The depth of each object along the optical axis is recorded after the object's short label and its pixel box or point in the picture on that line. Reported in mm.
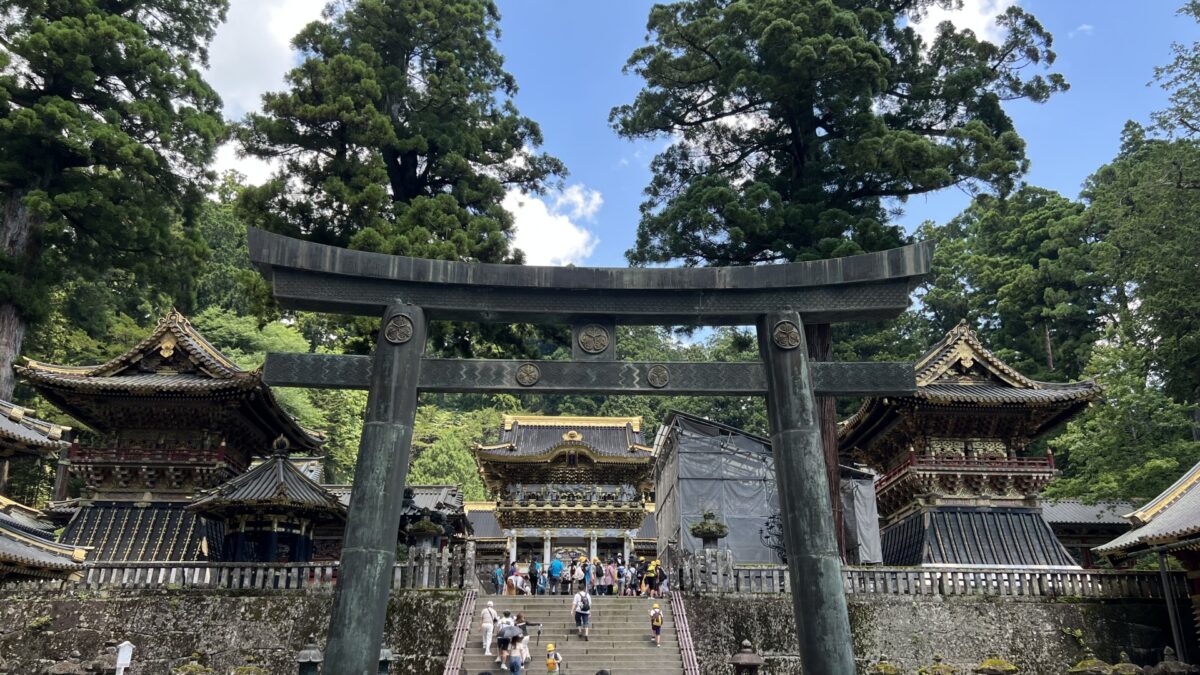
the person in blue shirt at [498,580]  20250
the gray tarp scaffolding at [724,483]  24234
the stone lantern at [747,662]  12328
